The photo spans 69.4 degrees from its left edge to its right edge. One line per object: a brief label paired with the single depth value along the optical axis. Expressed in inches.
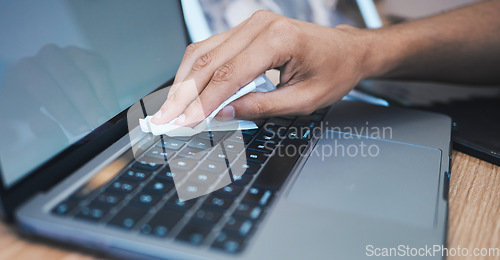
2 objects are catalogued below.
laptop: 11.7
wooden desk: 11.7
